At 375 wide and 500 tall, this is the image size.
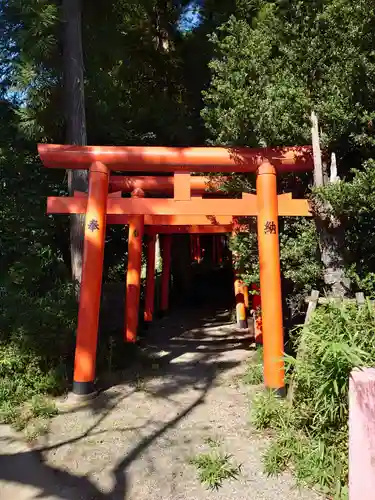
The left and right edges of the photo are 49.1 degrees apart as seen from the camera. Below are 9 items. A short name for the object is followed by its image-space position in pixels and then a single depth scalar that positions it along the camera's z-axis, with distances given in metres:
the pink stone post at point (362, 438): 2.62
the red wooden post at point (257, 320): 7.75
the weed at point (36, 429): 4.34
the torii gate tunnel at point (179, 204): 5.23
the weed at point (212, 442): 4.05
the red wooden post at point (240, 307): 10.40
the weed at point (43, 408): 4.82
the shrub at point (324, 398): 3.15
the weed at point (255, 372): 5.92
